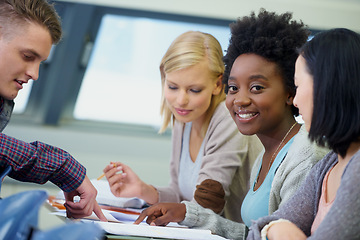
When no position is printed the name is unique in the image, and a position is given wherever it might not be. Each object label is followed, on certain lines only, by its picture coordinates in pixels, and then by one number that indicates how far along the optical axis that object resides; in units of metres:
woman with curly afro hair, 1.90
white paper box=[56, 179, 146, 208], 2.13
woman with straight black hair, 1.44
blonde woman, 2.15
